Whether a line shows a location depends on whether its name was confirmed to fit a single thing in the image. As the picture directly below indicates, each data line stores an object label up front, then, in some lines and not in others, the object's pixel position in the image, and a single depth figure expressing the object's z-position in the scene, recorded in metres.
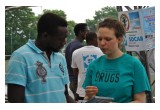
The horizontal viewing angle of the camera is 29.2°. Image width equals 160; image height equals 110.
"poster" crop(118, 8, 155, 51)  4.22
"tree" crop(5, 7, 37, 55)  17.37
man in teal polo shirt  1.84
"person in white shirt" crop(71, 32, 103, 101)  4.20
